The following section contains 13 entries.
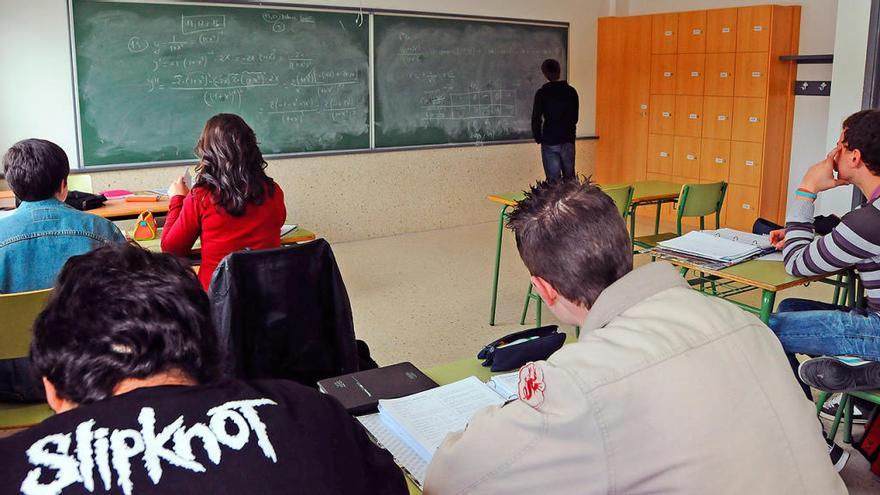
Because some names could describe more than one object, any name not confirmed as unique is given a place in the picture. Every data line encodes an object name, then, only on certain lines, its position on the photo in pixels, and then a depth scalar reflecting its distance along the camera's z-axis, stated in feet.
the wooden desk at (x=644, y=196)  14.17
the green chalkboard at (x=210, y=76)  16.88
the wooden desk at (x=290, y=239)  10.48
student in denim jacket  7.34
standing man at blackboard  21.26
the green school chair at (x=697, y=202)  14.08
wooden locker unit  20.75
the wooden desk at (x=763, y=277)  8.88
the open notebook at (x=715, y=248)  9.78
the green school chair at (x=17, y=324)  6.64
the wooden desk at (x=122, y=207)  12.25
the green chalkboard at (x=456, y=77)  21.21
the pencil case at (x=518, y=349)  5.77
